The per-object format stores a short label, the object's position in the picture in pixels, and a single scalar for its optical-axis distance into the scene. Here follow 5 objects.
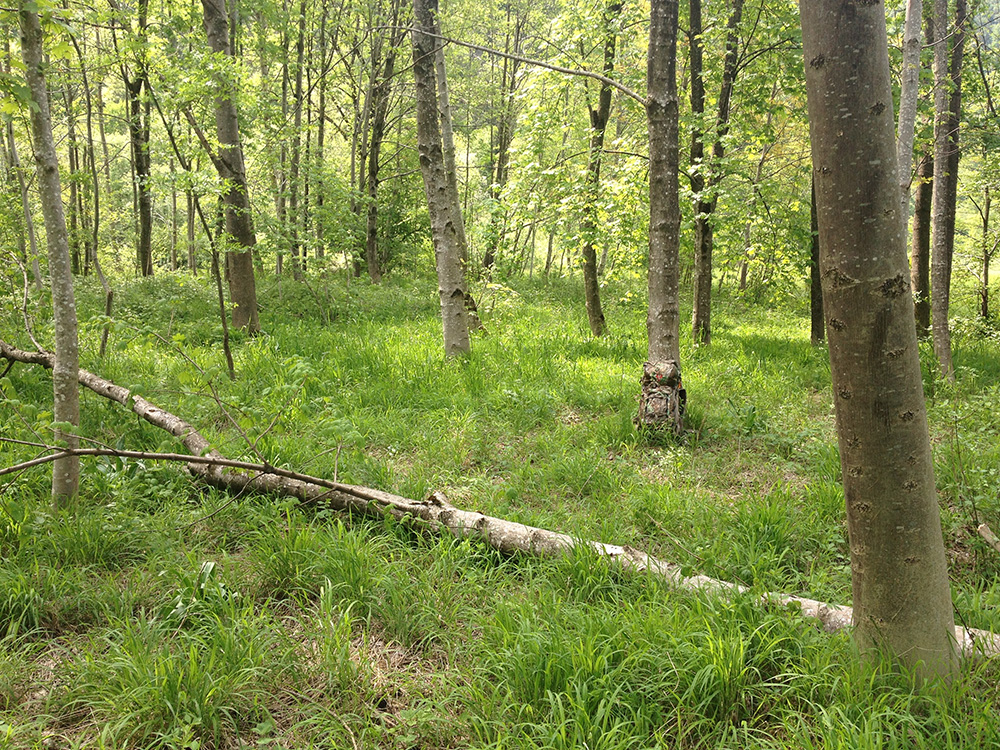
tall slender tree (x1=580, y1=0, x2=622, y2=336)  7.35
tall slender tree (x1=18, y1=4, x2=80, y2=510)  3.13
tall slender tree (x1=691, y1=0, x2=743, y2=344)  8.28
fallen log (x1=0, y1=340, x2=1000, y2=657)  2.64
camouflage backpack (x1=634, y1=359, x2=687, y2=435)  5.11
